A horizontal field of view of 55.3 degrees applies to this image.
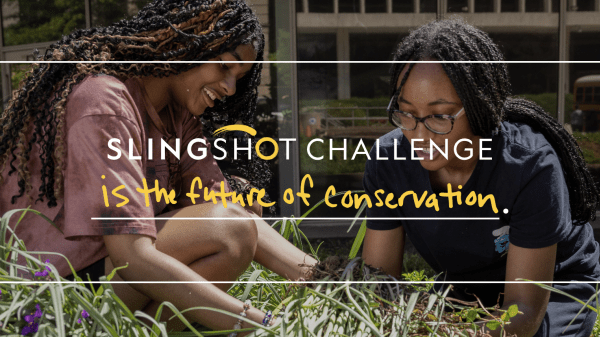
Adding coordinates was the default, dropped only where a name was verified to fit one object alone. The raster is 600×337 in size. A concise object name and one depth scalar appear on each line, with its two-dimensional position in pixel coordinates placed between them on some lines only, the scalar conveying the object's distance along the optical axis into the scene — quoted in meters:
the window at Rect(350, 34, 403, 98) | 5.05
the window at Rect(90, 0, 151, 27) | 5.14
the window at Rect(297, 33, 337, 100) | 5.07
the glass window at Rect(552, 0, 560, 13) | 5.11
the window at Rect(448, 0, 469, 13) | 5.06
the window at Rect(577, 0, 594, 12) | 5.10
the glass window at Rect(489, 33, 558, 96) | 5.09
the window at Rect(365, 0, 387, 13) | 5.00
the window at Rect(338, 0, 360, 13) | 4.99
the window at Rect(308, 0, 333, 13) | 5.00
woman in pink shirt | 1.31
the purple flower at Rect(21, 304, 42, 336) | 1.15
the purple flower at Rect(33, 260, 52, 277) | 1.21
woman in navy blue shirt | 1.47
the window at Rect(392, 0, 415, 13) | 5.02
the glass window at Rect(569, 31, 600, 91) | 5.14
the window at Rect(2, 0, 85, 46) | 5.47
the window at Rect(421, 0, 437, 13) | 5.04
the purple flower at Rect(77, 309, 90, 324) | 1.18
